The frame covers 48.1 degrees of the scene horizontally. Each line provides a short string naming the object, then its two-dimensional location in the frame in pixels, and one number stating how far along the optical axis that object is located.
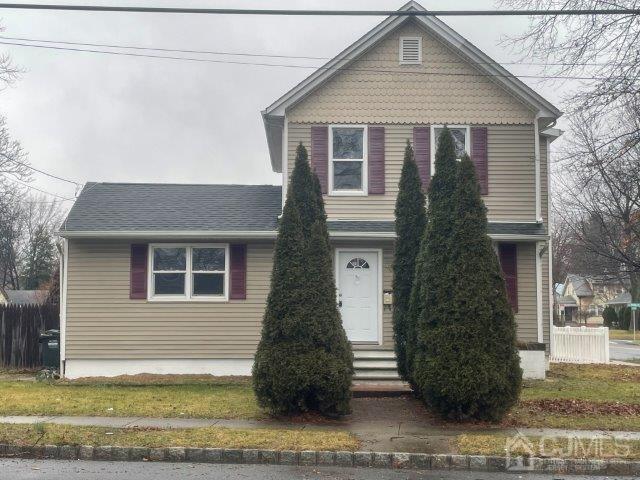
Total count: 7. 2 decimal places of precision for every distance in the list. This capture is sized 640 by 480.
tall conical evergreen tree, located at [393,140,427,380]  12.91
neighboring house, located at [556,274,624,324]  79.81
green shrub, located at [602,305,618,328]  67.88
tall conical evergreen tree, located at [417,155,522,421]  10.52
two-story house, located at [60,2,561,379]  16.52
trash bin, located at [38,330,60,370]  17.28
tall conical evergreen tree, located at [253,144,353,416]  10.80
